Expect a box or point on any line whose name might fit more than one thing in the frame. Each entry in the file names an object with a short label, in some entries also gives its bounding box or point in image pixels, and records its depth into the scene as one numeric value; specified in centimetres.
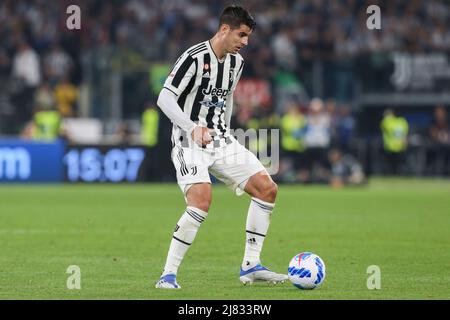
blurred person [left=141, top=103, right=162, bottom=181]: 2631
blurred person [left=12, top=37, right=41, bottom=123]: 2961
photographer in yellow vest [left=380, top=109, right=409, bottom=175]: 2969
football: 908
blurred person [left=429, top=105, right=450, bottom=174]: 2956
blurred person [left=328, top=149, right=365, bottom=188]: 2683
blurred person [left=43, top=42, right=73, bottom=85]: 3048
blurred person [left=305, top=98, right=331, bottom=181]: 2759
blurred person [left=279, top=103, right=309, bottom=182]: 2720
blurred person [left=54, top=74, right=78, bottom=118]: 3006
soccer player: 921
